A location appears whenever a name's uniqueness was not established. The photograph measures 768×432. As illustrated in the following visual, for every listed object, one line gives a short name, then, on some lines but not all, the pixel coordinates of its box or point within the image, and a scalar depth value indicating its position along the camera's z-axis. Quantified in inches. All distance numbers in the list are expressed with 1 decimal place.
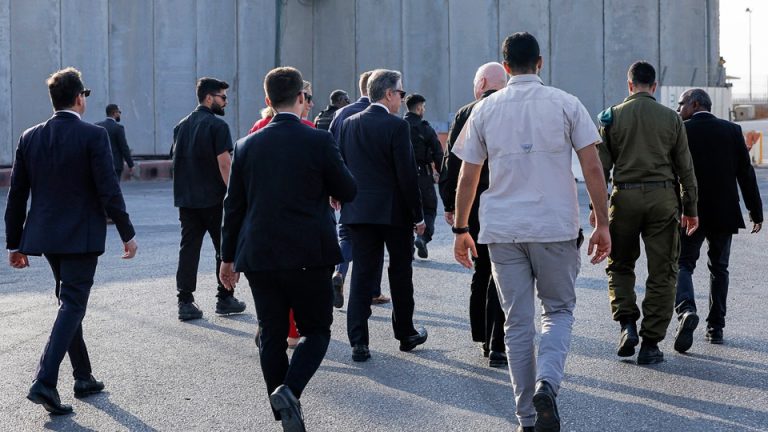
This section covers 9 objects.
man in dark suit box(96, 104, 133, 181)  703.1
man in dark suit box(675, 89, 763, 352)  309.4
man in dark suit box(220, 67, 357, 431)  211.9
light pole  3765.0
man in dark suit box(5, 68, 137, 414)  247.3
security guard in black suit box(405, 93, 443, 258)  470.3
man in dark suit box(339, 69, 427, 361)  297.0
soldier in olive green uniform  281.3
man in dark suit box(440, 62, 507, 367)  285.0
